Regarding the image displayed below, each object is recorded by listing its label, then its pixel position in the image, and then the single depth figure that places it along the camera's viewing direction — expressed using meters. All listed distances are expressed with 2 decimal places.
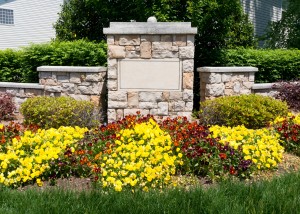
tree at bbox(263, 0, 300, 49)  14.11
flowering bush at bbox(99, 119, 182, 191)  4.16
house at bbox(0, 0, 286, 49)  15.30
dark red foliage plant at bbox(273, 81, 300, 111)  8.56
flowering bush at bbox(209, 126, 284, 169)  4.78
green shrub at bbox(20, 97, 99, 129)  6.78
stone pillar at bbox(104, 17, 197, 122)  6.83
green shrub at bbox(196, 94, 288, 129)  6.92
